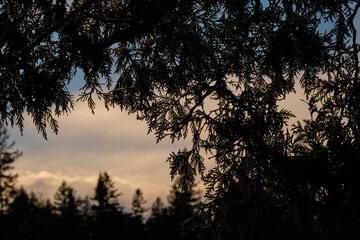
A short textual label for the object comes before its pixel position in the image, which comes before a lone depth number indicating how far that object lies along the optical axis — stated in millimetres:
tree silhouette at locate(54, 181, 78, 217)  49219
